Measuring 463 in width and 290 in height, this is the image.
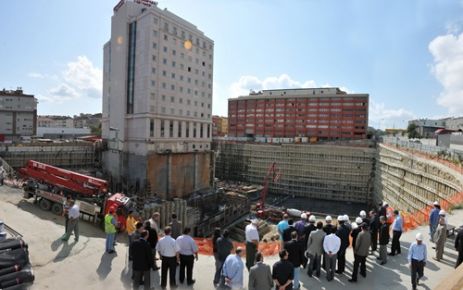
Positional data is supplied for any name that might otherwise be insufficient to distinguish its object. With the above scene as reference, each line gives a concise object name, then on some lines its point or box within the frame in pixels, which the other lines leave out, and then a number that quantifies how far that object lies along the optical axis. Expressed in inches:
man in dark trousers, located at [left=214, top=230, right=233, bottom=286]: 315.6
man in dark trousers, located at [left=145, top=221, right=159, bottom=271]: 340.5
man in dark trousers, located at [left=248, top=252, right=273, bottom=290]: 242.4
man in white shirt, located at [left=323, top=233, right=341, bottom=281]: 322.0
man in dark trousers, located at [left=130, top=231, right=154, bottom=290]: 283.9
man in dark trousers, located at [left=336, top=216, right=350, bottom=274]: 340.5
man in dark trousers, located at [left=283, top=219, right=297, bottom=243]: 341.4
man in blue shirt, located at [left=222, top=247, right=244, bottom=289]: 265.6
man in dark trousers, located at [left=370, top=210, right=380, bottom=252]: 398.0
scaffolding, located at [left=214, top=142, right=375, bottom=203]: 2087.0
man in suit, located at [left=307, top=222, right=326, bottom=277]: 329.1
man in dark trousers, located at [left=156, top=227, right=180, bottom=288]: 301.6
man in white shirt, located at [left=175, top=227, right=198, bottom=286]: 309.6
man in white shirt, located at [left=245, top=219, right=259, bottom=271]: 340.5
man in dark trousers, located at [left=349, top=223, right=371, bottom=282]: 324.2
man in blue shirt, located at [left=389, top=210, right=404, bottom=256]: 390.3
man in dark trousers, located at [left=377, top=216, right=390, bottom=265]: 370.3
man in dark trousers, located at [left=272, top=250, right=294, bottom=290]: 247.1
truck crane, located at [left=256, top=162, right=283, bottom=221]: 1546.5
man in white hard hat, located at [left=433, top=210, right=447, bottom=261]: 364.2
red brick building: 2881.4
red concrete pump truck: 711.1
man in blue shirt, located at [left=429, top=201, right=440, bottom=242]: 427.2
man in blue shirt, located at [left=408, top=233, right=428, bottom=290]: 299.9
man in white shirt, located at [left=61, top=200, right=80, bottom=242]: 460.4
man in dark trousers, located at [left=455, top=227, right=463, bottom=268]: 326.4
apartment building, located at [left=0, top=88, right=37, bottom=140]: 2952.8
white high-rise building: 1505.9
